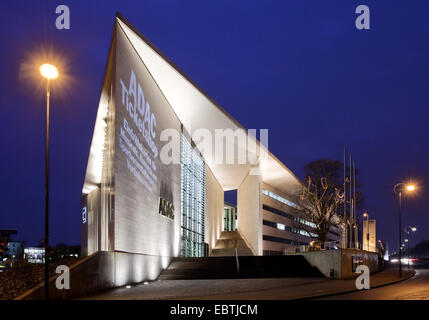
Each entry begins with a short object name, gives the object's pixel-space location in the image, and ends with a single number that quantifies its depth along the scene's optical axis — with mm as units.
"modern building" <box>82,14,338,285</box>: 19891
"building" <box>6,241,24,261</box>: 95588
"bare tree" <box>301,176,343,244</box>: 38781
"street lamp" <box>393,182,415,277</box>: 26469
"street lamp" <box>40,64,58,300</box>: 11095
